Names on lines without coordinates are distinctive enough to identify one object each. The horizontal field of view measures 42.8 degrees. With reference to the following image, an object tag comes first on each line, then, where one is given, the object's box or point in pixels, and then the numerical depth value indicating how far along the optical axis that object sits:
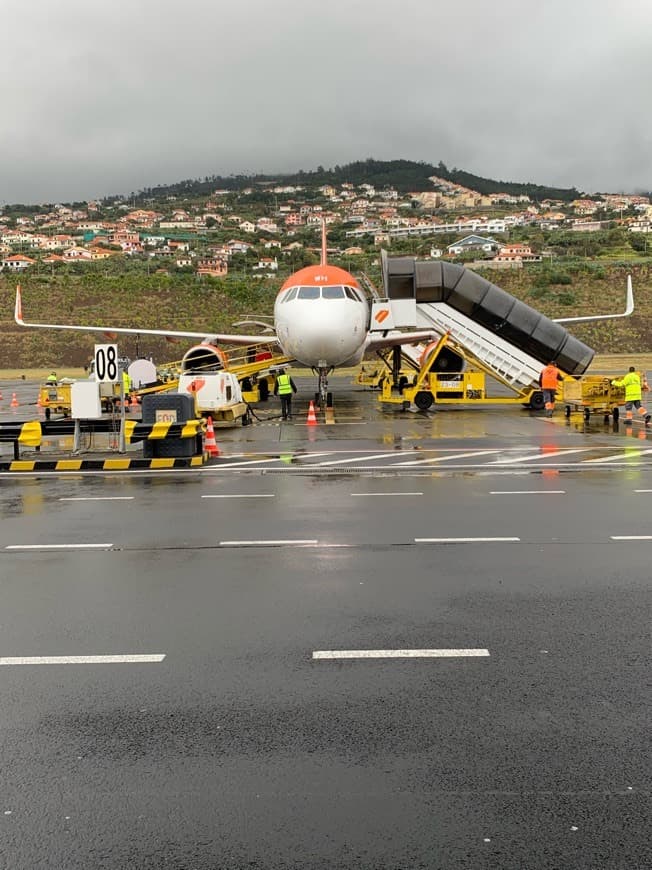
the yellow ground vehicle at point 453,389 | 25.58
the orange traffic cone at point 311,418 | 21.96
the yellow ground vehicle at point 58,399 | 25.69
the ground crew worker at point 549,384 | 24.25
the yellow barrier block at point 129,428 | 16.28
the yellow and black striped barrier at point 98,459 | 15.20
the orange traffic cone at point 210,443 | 16.83
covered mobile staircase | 27.31
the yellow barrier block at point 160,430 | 15.27
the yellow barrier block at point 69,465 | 15.12
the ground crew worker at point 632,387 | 20.75
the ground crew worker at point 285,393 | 23.47
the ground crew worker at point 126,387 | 27.33
